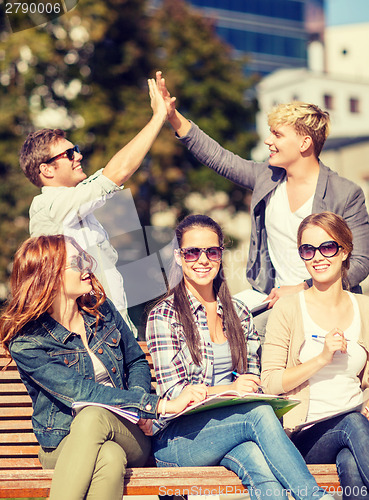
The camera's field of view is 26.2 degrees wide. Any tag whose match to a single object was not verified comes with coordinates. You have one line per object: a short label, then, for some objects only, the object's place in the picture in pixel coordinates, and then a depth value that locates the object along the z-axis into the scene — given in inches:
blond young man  180.7
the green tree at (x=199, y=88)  800.9
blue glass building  3048.7
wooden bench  140.0
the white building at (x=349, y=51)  1887.3
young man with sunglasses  171.9
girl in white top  145.0
